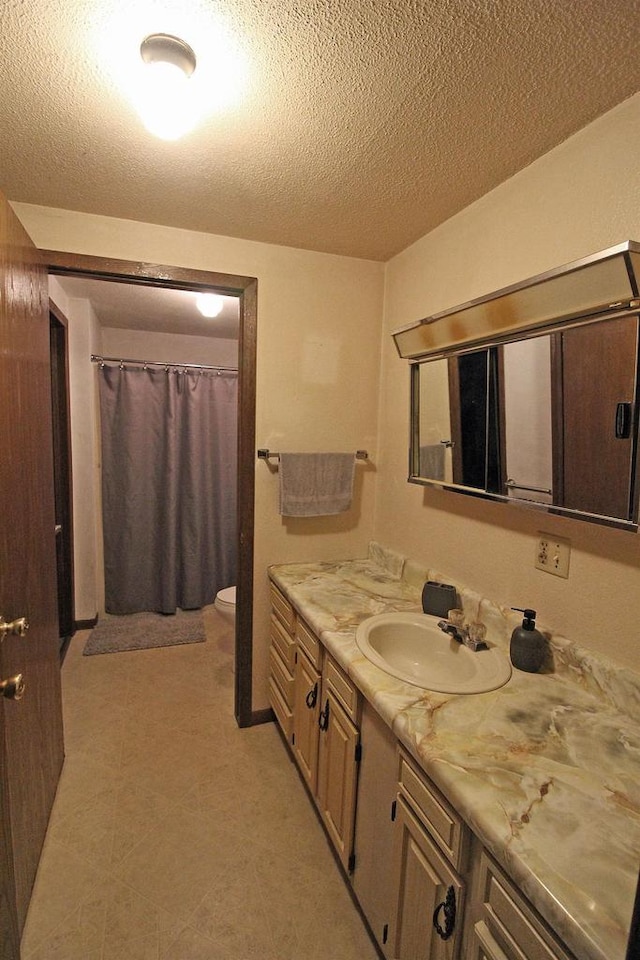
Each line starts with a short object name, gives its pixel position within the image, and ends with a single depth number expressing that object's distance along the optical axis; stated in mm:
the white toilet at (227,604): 2766
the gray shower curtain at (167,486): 3271
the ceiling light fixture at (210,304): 2510
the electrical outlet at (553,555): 1236
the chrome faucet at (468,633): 1372
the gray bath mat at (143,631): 2936
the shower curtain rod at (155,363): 3094
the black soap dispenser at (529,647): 1234
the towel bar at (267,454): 2043
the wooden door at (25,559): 1158
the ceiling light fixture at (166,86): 950
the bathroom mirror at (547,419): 1018
